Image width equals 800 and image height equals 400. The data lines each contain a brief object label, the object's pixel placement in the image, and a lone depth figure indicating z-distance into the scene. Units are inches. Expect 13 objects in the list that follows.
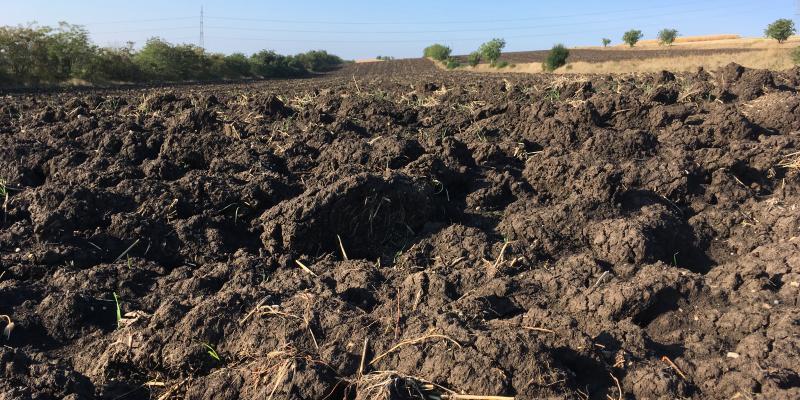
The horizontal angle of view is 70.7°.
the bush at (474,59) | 2338.8
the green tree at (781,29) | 2191.2
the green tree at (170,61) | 1296.3
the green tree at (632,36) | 2913.4
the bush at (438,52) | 3080.7
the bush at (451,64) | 2293.3
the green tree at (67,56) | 1032.2
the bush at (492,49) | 2207.2
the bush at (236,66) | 1667.1
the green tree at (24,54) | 950.4
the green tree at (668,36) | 3078.2
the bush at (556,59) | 1673.2
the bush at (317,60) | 2854.3
